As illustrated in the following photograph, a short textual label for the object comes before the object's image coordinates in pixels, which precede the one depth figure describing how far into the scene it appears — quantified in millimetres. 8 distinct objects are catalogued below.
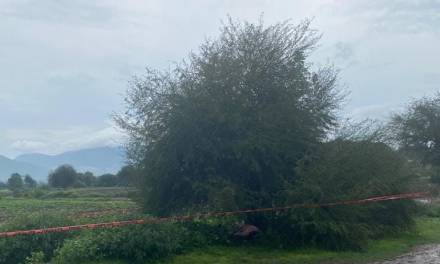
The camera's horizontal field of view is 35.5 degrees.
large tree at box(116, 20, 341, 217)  21562
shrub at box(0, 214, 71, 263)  17234
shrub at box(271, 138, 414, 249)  20828
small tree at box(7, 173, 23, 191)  108588
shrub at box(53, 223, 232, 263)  16484
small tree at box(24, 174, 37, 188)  115812
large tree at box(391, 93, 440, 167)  55062
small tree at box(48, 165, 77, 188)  96812
